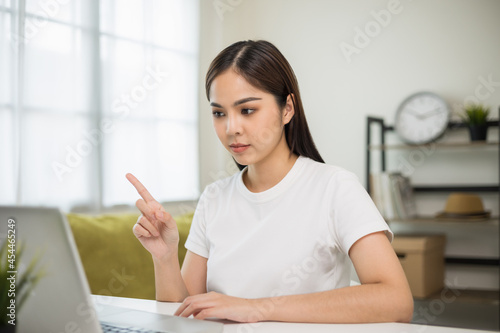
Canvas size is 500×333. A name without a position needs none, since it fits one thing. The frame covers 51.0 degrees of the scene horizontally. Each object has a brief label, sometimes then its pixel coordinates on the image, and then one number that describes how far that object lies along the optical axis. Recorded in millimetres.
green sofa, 1995
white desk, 930
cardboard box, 3148
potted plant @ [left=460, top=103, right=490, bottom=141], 3307
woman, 1166
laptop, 624
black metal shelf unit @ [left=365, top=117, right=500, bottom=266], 3469
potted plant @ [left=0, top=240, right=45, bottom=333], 645
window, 2717
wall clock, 3504
